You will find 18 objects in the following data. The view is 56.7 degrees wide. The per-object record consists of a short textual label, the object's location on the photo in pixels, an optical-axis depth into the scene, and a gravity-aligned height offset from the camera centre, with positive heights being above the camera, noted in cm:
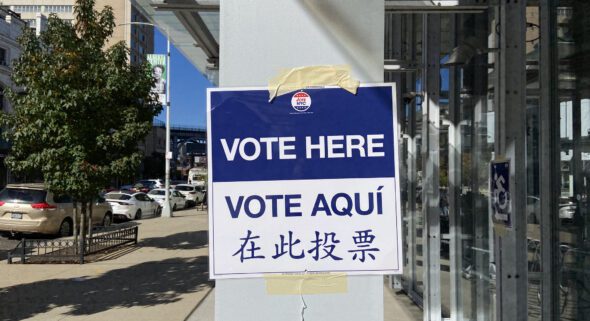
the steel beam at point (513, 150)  379 +12
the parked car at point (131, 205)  2253 -157
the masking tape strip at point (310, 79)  231 +38
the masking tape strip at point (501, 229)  382 -44
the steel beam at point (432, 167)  655 +0
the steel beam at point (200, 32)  446 +125
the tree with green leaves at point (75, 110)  1085 +121
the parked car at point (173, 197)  3012 -165
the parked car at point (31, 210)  1546 -120
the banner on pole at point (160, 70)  2500 +461
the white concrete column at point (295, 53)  230 +50
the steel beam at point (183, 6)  382 +114
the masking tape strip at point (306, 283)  229 -49
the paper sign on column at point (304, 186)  227 -8
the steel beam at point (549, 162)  384 +4
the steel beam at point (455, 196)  612 -33
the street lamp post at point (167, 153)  2475 +69
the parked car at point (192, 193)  3475 -164
